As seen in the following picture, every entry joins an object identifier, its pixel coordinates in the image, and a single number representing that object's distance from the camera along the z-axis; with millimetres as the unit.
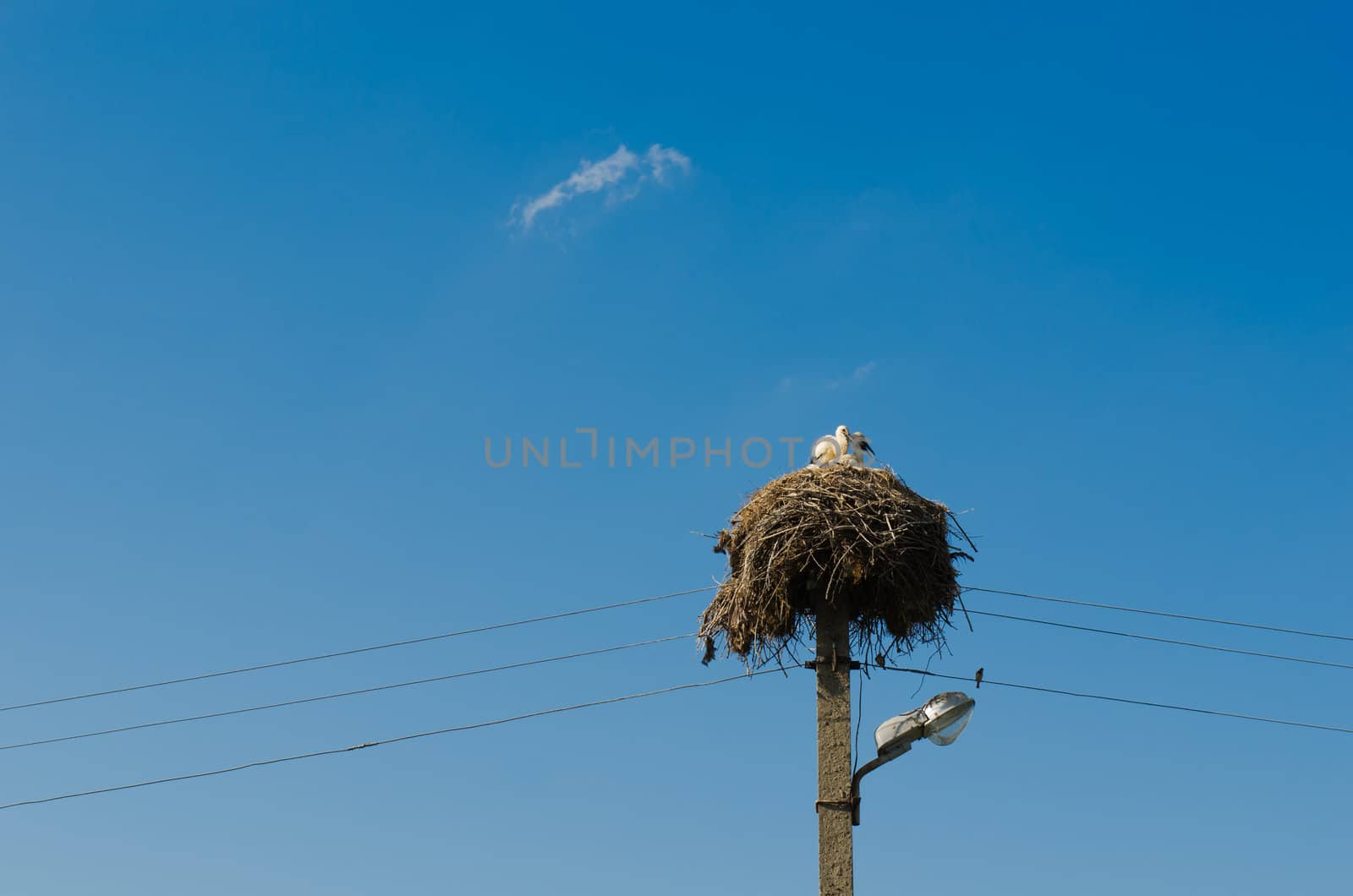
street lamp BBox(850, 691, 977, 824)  9758
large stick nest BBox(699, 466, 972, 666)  10320
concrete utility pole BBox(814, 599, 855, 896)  9375
